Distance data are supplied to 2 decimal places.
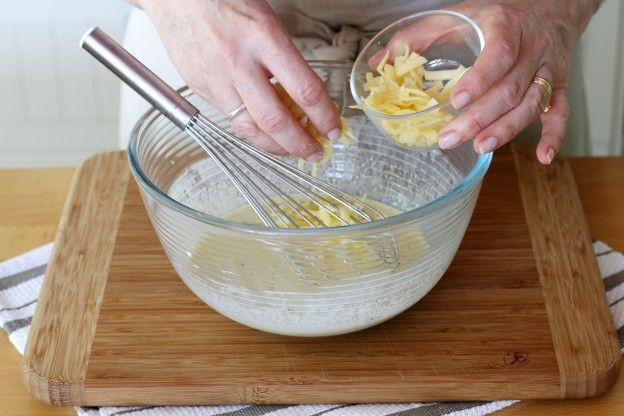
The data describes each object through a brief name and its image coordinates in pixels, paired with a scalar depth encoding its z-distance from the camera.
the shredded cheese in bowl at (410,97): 0.90
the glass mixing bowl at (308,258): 0.84
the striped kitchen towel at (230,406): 0.90
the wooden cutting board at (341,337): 0.90
